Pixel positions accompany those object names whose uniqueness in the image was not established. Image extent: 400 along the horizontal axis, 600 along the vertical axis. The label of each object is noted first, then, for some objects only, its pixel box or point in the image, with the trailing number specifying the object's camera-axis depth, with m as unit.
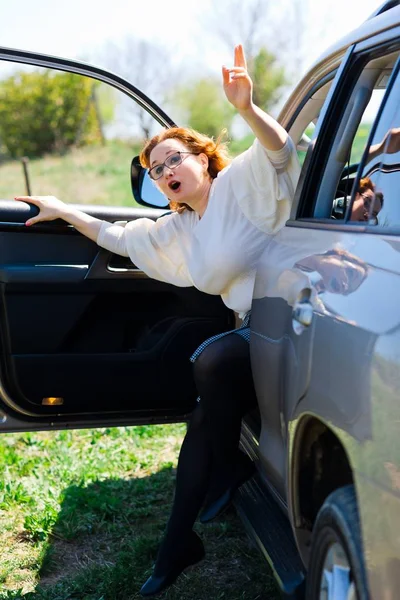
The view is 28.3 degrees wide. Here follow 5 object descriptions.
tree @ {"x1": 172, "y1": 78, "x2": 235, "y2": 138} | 41.34
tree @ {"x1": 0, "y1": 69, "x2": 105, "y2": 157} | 33.84
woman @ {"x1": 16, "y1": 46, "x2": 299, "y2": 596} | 2.65
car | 1.67
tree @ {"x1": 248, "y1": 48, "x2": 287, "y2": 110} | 37.12
